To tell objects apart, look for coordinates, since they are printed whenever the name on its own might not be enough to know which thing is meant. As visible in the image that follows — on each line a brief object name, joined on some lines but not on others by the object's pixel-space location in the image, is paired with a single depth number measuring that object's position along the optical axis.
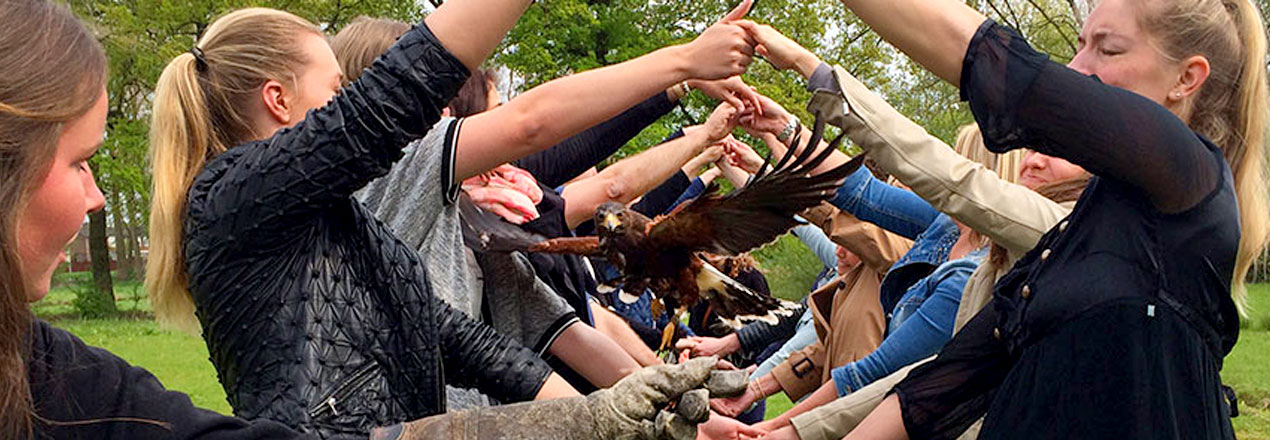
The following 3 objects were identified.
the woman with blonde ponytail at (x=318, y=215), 1.92
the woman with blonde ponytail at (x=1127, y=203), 1.92
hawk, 2.86
